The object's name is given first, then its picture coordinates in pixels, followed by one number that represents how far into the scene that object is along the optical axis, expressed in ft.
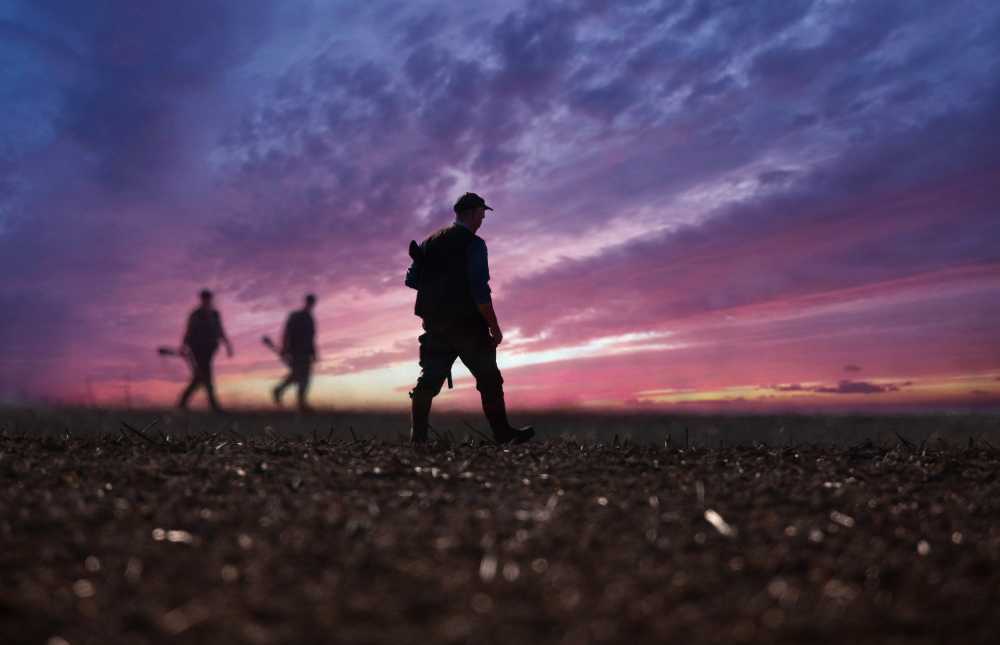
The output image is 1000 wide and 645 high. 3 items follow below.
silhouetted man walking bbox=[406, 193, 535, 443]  25.96
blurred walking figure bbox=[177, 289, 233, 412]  51.52
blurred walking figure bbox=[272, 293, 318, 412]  51.85
